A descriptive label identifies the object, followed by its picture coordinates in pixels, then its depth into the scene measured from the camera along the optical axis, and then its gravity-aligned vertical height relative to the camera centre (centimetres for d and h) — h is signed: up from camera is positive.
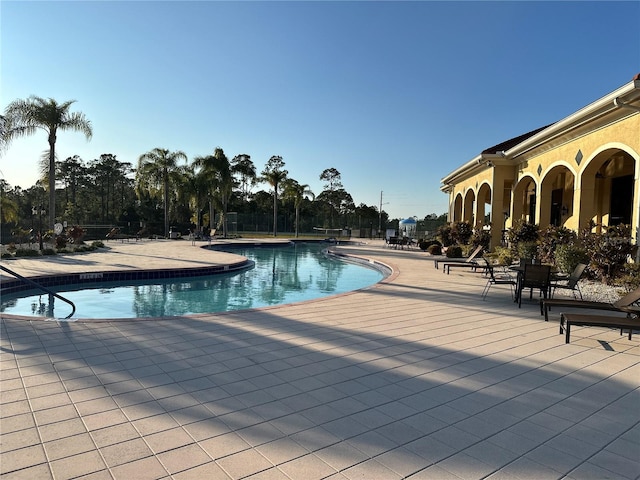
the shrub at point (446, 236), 1903 +8
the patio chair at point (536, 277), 656 -61
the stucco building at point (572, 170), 891 +238
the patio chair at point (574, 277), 672 -62
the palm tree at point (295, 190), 3750 +410
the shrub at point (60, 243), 1627 -71
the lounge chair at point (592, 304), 479 -86
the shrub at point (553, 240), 1066 +2
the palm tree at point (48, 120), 1647 +457
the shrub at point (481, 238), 1620 +2
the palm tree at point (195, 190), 3007 +312
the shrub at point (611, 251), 853 -19
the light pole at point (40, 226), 1509 -4
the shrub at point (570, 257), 939 -37
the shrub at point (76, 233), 1786 -31
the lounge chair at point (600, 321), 426 -88
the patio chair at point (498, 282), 740 -95
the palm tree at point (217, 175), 3002 +430
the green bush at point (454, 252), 1574 -57
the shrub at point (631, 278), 770 -70
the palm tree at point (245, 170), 3878 +663
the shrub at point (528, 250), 1207 -30
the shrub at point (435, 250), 1816 -59
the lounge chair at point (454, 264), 1092 -74
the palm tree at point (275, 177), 3728 +525
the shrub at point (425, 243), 2119 -36
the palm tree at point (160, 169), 2962 +456
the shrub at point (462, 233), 1811 +24
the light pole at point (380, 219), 4461 +193
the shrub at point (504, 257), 1275 -57
